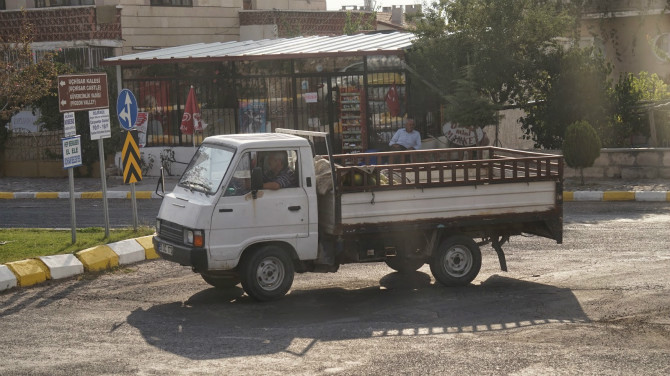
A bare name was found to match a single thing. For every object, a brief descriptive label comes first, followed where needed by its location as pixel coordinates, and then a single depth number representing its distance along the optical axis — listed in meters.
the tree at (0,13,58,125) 17.36
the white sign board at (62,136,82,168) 15.84
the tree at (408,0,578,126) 23.97
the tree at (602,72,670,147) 25.09
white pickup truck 12.08
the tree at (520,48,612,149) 24.39
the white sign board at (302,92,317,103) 26.75
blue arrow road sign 17.27
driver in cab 12.31
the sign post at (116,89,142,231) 17.06
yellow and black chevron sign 17.05
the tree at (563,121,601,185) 22.64
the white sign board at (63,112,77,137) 16.06
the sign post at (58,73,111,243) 15.79
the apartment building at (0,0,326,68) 34.53
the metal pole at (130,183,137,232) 17.44
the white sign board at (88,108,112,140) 16.47
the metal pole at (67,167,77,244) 16.12
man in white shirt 23.08
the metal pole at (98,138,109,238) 16.66
